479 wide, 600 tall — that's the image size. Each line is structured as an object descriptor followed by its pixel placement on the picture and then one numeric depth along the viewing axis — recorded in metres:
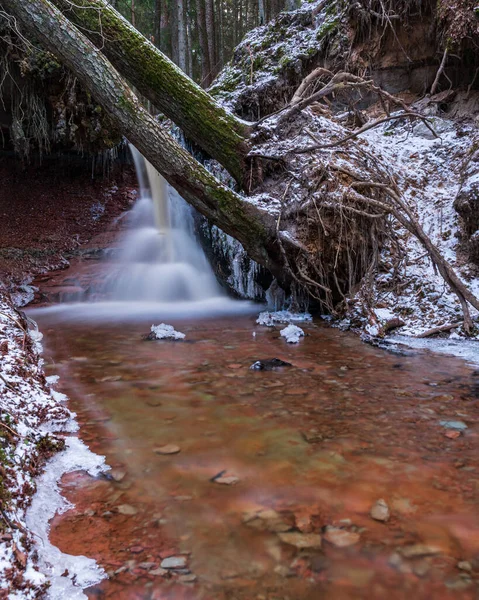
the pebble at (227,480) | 2.00
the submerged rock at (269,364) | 3.59
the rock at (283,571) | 1.46
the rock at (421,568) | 1.46
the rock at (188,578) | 1.43
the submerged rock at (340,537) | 1.60
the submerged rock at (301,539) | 1.59
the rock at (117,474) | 2.03
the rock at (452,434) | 2.40
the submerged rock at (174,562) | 1.49
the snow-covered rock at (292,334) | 4.51
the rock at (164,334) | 4.71
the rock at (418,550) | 1.55
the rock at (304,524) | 1.68
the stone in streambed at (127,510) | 1.77
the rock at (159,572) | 1.45
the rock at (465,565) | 1.48
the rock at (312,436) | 2.39
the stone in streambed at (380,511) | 1.74
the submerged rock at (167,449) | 2.27
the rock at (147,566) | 1.47
